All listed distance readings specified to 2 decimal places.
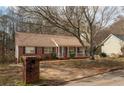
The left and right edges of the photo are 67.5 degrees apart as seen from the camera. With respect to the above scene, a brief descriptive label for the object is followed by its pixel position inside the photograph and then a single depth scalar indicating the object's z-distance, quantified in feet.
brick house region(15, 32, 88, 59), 38.62
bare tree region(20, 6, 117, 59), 27.22
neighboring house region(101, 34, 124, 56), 52.09
